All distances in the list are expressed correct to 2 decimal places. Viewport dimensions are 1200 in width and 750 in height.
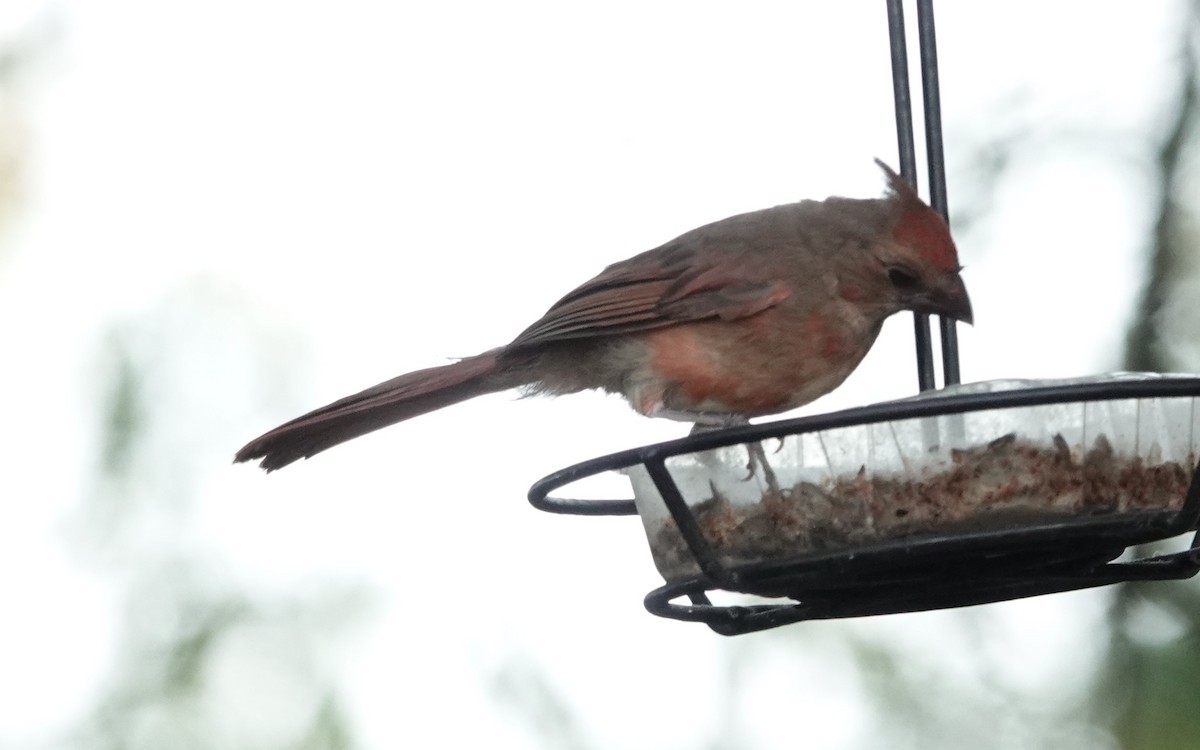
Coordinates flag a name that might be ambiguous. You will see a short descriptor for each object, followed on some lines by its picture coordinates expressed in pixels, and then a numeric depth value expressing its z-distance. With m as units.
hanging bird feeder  5.09
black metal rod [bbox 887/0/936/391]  5.77
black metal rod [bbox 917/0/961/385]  5.64
